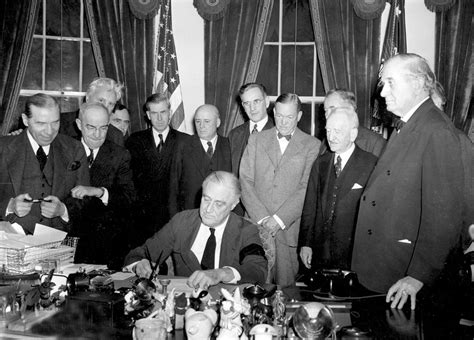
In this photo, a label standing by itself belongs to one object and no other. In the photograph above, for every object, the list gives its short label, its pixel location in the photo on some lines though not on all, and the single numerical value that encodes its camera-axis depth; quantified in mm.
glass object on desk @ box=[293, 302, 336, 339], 1725
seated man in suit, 2732
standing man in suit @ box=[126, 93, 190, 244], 4828
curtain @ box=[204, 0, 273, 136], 6461
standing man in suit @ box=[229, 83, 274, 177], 4656
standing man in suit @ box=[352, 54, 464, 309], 2225
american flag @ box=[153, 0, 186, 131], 6500
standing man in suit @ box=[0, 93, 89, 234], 3135
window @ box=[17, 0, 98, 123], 6602
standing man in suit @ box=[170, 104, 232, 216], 4703
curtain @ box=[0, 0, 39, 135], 6250
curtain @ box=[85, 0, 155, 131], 6516
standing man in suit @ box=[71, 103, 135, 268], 3445
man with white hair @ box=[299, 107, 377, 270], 3359
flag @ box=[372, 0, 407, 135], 6152
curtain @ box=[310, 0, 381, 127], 6262
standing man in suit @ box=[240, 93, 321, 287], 4094
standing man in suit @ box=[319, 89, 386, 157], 4035
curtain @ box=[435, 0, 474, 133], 6129
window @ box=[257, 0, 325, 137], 6629
